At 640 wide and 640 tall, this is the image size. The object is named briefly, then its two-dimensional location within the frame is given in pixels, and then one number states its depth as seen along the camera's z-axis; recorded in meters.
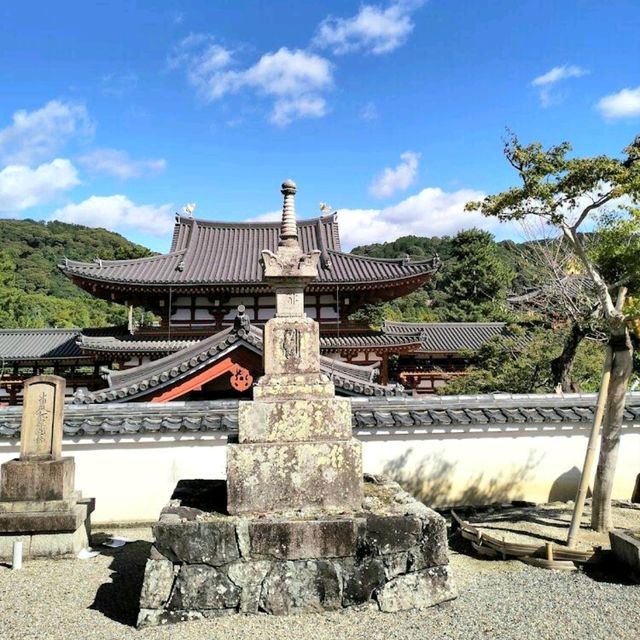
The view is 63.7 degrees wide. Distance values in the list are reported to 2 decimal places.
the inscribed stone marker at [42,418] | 6.34
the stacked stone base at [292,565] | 3.81
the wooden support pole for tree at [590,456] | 5.38
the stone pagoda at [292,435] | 4.34
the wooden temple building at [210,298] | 17.81
